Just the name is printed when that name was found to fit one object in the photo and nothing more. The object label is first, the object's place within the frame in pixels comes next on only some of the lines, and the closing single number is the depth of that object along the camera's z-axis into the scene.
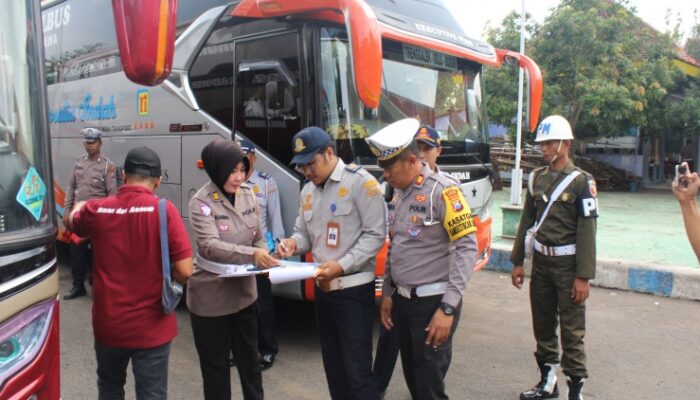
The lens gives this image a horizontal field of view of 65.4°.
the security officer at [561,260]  3.39
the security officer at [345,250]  2.81
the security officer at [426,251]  2.57
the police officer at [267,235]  4.21
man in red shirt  2.43
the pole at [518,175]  10.46
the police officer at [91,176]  5.64
